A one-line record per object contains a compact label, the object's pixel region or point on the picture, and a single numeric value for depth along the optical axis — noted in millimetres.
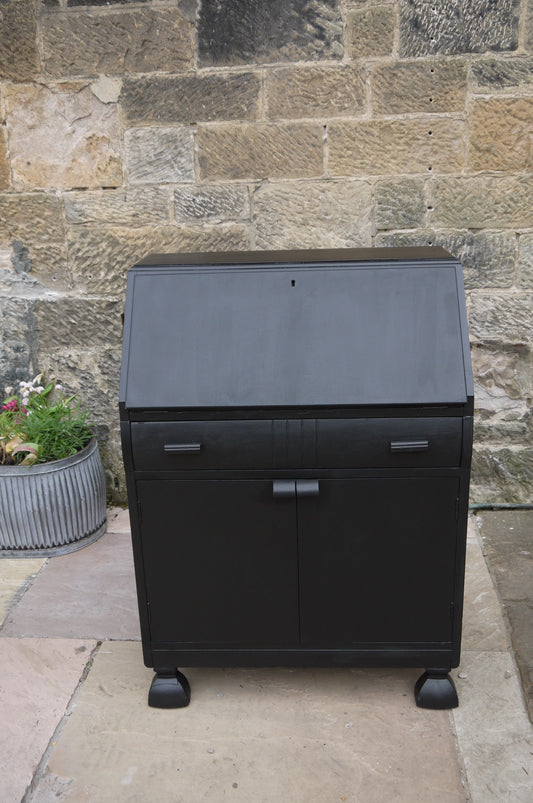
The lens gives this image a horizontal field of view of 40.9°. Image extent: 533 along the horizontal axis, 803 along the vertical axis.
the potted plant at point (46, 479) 3500
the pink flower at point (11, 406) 3772
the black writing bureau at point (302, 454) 2307
